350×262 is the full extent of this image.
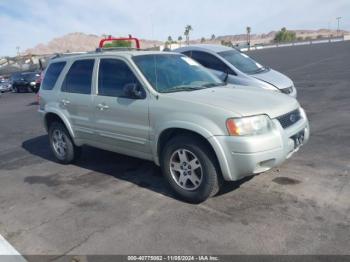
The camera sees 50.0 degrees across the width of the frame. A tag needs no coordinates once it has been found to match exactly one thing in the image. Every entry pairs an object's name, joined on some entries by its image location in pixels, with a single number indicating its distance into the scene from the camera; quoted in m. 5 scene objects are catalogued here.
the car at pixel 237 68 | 8.33
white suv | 4.11
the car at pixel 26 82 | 25.69
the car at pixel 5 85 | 28.78
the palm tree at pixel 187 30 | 131.25
